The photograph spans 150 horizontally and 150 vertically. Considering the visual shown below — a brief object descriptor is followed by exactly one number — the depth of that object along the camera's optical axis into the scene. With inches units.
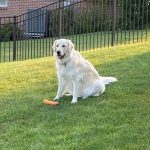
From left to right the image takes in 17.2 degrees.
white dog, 278.7
